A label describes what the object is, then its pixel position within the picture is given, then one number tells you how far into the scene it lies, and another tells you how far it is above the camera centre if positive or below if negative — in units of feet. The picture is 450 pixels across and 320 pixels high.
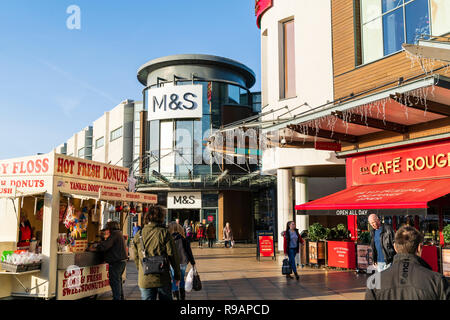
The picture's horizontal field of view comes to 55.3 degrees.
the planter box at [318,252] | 46.39 -4.52
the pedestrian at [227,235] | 83.25 -4.64
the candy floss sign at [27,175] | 27.73 +2.43
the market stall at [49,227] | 26.91 -0.99
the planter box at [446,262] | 34.35 -4.18
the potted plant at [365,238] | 42.70 -2.77
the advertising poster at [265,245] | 56.18 -4.45
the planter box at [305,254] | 47.91 -4.83
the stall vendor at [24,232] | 29.63 -1.35
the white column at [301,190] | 70.28 +3.35
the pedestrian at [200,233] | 87.04 -4.41
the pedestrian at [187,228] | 80.10 -3.11
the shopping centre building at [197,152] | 102.22 +14.76
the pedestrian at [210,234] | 84.89 -4.50
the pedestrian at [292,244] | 37.35 -2.91
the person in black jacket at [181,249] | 25.66 -2.32
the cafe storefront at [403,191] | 34.30 +1.66
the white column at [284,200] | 63.82 +1.58
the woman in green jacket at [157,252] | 18.47 -1.76
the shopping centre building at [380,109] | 34.17 +8.53
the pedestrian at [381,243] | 28.37 -2.23
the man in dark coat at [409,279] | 8.87 -1.46
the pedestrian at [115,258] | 26.30 -2.82
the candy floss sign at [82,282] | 27.35 -4.64
